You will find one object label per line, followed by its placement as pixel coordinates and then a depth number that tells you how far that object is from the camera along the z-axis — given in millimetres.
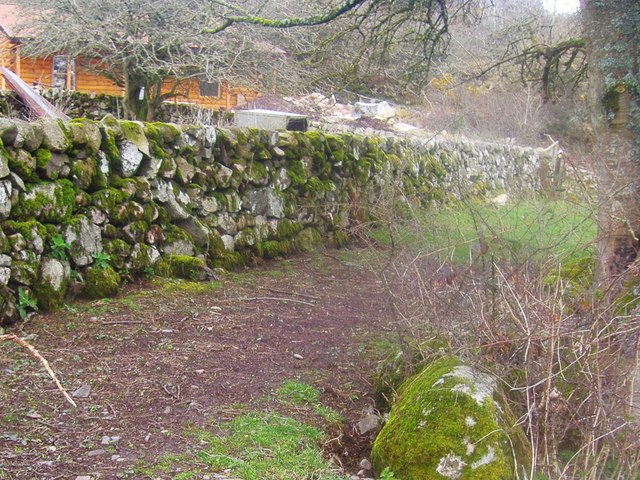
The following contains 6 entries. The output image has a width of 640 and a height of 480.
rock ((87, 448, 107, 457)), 3519
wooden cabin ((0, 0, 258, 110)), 19844
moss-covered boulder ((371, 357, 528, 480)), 3410
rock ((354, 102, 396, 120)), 22984
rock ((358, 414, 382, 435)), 4227
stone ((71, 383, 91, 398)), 4203
